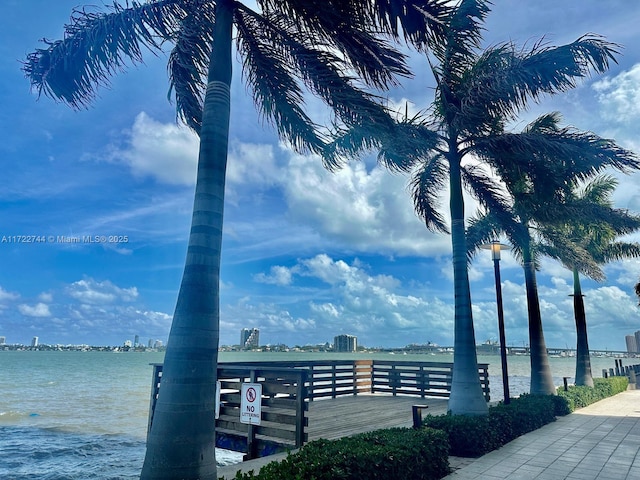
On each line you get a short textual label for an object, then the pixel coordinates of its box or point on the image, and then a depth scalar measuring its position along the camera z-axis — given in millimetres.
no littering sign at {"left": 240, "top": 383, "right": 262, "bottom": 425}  7180
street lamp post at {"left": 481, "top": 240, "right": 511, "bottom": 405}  9898
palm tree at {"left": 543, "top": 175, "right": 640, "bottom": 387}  14008
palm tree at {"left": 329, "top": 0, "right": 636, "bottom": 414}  7887
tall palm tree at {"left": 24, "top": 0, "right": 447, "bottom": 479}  4004
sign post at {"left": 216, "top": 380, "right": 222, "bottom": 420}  8212
